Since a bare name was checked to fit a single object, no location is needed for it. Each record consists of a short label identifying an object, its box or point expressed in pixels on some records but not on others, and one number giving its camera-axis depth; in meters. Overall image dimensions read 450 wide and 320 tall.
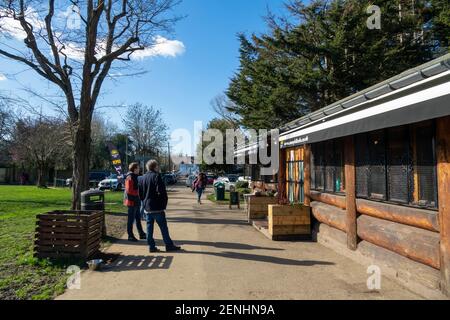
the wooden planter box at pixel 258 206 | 11.20
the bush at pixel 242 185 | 27.65
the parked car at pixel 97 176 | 37.94
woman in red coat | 8.52
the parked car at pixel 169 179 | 42.76
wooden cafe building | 4.30
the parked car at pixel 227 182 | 32.03
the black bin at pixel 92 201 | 9.16
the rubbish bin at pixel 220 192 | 20.48
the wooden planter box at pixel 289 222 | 8.53
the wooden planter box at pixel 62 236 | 6.36
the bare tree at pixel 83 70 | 9.06
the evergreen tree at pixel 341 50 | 14.77
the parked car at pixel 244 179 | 29.09
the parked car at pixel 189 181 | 43.27
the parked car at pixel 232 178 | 35.52
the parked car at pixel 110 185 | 31.44
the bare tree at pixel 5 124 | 40.00
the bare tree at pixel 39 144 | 34.22
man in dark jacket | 7.09
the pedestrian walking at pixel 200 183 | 18.78
